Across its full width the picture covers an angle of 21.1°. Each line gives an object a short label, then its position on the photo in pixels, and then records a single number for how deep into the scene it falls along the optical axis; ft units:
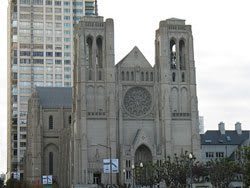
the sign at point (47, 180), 406.41
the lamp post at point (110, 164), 305.24
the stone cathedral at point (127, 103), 434.71
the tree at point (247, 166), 219.20
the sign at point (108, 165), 311.60
